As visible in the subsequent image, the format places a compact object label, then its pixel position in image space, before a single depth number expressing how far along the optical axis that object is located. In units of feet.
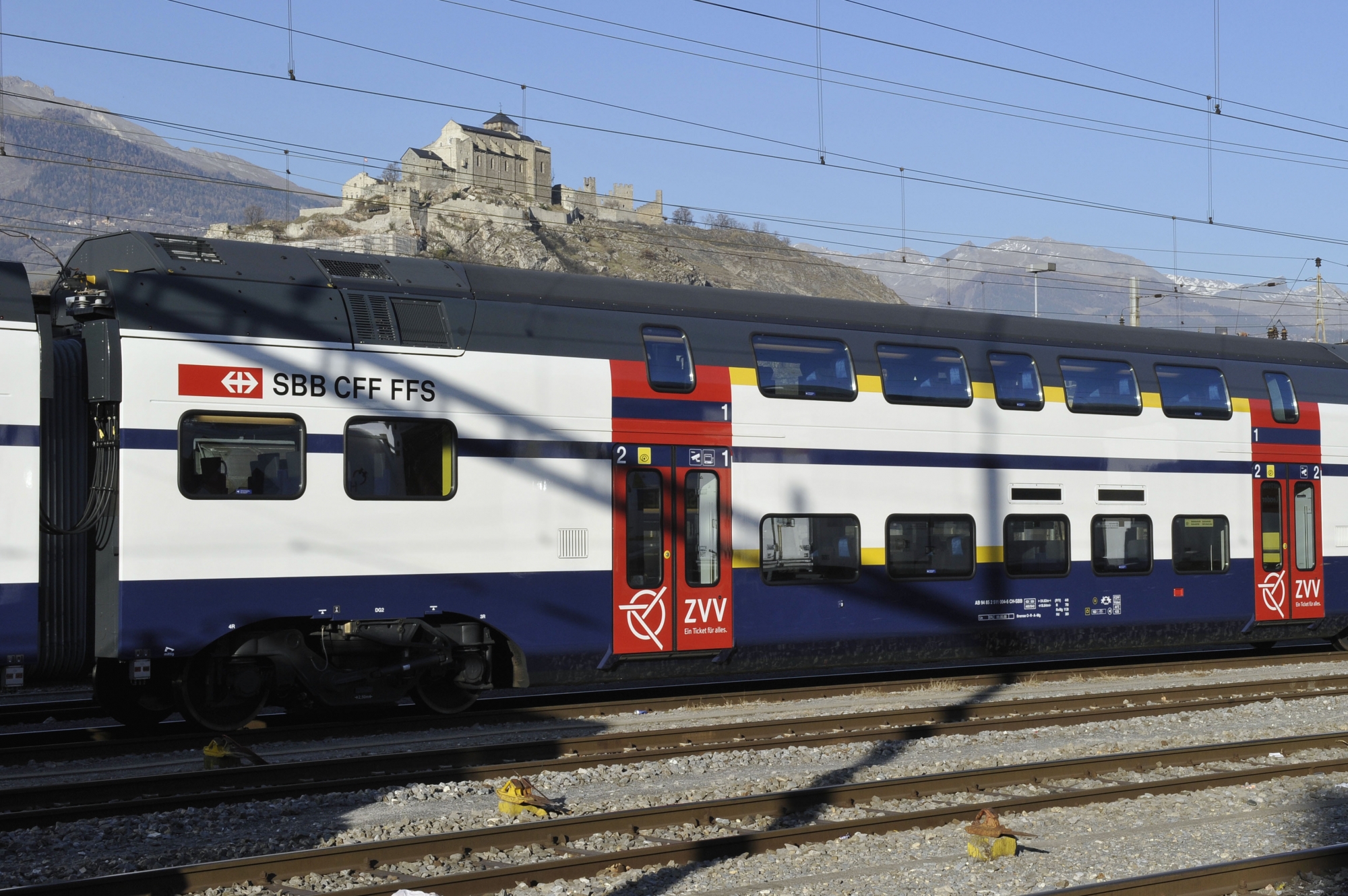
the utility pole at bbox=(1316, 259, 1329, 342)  142.31
